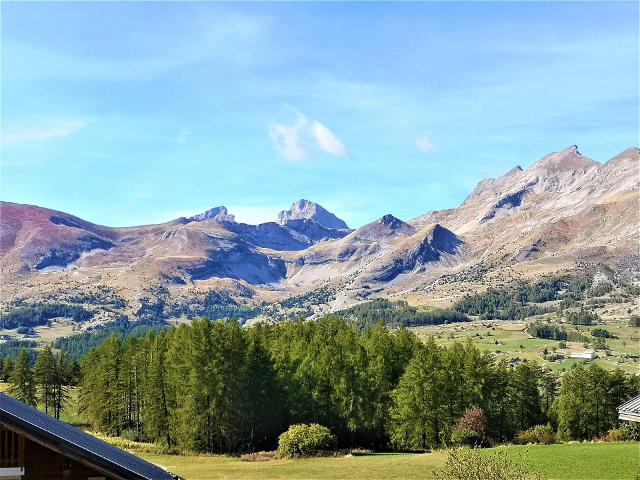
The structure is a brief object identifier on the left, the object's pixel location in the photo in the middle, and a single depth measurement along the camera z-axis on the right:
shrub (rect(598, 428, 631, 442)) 78.00
